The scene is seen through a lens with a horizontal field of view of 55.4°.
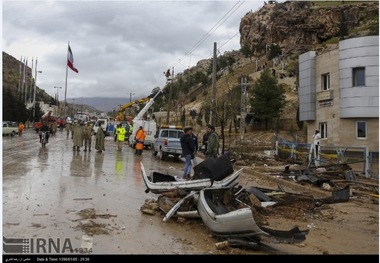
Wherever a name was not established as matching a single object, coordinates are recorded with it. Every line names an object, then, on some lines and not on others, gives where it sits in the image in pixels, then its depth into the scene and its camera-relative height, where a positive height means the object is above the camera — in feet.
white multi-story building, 74.69 +11.91
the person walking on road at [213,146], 38.86 -0.37
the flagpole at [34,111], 218.67 +16.20
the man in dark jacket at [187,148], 39.29 -0.67
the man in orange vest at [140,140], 66.59 +0.14
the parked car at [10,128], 115.65 +3.05
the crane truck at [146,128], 88.43 +3.31
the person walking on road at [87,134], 70.49 +1.06
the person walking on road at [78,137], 68.23 +0.44
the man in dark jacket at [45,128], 74.11 +2.04
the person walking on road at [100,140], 68.64 -0.06
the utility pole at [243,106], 89.59 +9.30
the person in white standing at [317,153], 50.49 -1.16
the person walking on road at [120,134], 74.17 +1.19
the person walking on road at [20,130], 125.86 +2.74
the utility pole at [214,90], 78.48 +11.42
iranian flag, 152.25 +33.34
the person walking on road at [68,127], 120.32 +4.24
